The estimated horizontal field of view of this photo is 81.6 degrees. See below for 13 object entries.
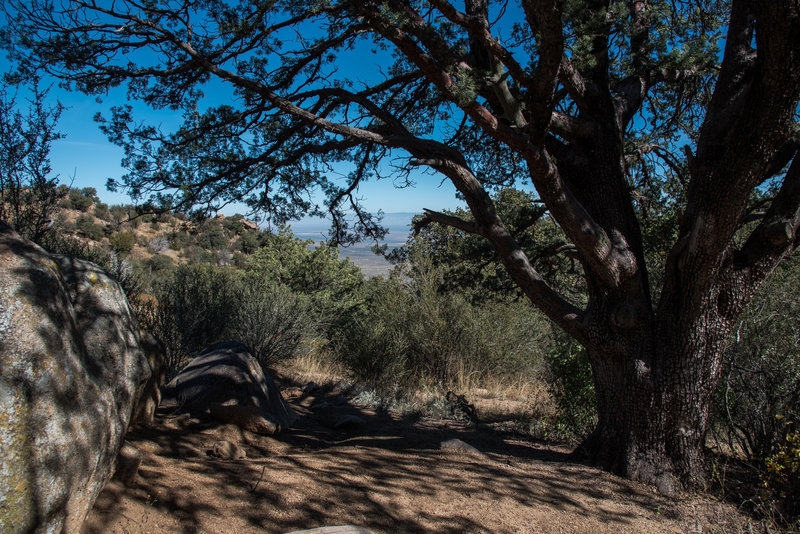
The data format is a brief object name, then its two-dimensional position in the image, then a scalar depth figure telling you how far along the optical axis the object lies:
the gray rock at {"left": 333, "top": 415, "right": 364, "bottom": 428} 6.35
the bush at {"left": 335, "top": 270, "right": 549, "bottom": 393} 9.69
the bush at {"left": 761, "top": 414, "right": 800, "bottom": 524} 3.39
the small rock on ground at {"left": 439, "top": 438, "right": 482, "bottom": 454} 4.73
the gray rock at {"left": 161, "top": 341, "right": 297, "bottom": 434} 5.18
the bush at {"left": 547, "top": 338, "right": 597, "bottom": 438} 5.81
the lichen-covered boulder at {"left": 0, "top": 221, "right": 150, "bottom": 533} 1.85
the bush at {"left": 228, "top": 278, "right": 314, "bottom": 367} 9.61
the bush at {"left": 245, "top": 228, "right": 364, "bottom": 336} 12.55
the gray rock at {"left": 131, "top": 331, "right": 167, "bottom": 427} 4.34
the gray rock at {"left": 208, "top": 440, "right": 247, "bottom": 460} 4.25
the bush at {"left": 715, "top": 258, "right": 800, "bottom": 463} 3.93
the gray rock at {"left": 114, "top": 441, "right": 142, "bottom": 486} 2.75
